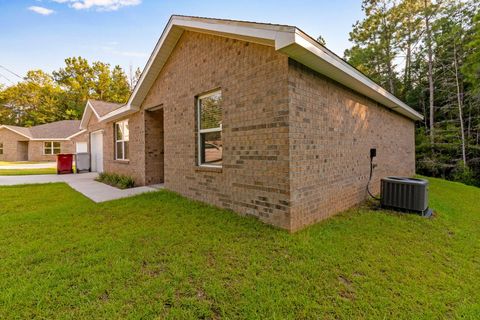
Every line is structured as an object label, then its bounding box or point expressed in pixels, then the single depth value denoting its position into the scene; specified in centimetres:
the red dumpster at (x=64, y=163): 1307
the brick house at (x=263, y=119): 381
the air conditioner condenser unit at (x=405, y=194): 501
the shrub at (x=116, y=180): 815
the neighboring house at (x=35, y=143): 2556
